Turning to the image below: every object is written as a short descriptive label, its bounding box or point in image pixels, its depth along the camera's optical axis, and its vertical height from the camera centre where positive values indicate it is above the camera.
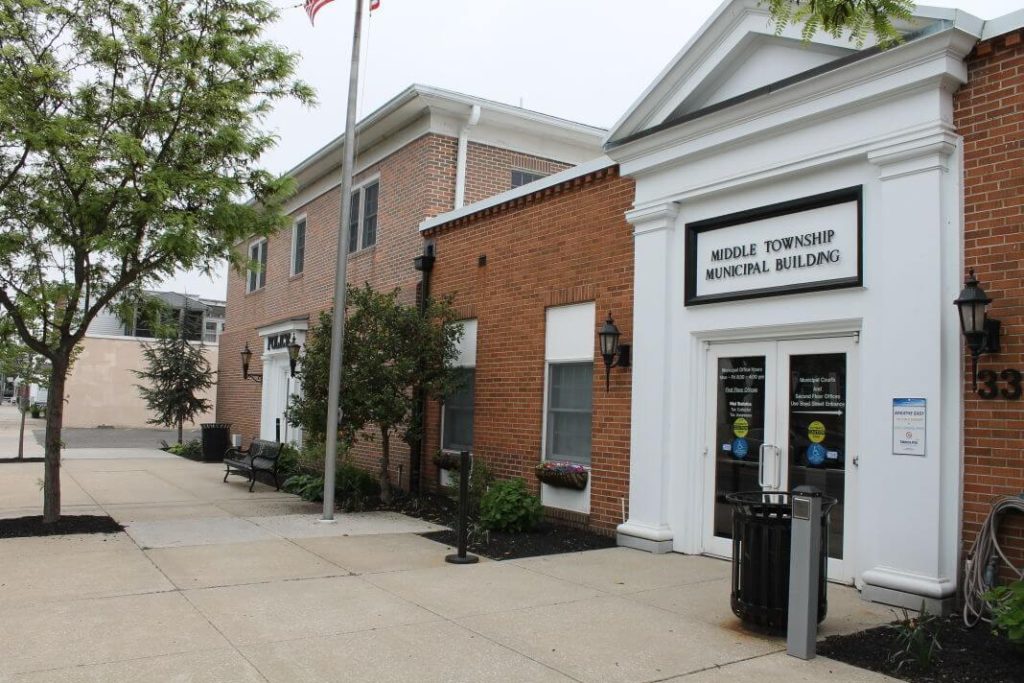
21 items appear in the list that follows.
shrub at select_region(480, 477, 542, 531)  9.62 -1.20
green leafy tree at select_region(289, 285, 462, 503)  11.28 +0.49
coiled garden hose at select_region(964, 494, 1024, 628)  5.81 -0.98
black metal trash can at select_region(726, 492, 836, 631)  5.62 -1.01
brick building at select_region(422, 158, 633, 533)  9.56 +1.04
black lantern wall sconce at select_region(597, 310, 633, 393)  9.25 +0.67
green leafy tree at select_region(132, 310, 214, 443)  25.06 +0.33
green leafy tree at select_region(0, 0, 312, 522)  9.23 +2.68
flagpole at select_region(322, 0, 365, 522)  10.59 +1.25
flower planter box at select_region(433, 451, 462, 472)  12.01 -0.83
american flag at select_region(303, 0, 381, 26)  10.52 +4.87
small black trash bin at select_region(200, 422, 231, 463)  20.75 -1.16
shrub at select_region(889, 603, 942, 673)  5.02 -1.40
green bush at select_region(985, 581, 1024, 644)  4.87 -1.10
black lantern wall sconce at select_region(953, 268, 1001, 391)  6.00 +0.72
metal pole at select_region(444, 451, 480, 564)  8.00 -1.10
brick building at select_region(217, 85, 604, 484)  13.80 +3.99
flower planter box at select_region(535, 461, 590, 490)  9.79 -0.79
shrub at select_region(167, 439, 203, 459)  21.74 -1.48
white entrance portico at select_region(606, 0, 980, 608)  6.46 +1.16
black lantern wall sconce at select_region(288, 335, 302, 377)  15.84 +0.86
